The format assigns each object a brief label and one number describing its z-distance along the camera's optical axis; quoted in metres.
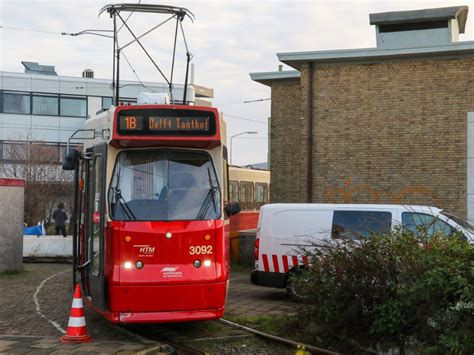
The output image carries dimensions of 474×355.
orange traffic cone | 8.03
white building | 48.72
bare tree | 32.41
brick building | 18.81
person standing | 26.17
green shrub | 6.73
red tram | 8.21
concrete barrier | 20.42
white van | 12.18
